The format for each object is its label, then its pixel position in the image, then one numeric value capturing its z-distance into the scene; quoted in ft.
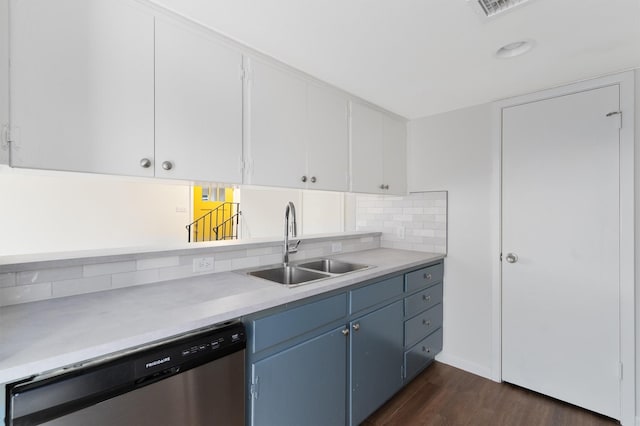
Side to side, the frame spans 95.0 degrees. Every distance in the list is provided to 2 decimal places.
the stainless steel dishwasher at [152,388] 2.56
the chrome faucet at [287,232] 6.33
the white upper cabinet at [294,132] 5.53
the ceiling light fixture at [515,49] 5.19
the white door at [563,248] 6.25
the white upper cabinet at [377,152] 7.66
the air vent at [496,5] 4.20
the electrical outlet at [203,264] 5.47
